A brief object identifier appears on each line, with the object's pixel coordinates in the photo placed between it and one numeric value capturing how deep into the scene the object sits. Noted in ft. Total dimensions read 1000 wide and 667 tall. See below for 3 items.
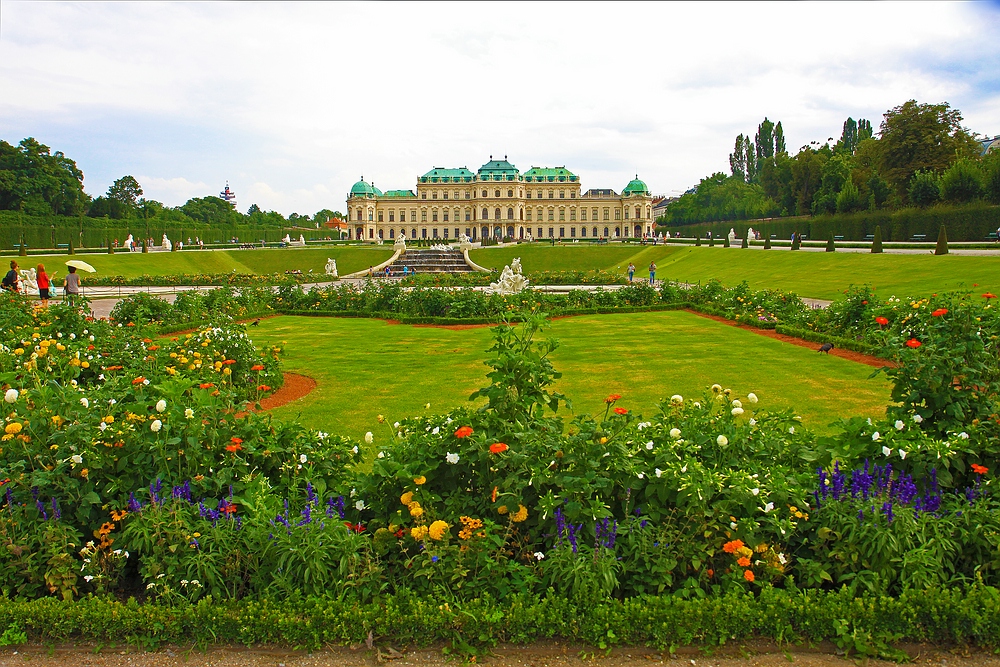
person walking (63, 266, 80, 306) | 61.68
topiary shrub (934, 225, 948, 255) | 87.66
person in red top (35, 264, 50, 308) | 61.98
